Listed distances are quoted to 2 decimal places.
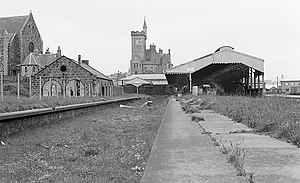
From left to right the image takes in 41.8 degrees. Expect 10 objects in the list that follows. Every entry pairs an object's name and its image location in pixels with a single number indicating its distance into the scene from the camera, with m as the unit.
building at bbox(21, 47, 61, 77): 62.50
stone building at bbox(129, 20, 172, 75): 151.88
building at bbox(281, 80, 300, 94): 133.50
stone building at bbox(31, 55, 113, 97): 40.66
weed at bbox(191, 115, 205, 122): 14.60
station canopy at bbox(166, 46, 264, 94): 43.84
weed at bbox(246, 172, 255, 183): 4.53
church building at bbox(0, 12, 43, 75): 62.88
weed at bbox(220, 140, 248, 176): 5.20
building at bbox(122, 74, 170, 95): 84.31
